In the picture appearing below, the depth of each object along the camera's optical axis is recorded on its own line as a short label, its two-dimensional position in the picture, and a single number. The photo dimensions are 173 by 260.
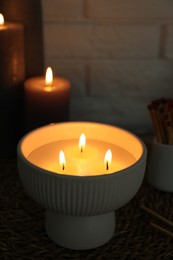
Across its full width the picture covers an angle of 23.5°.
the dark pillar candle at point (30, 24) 0.59
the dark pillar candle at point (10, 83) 0.57
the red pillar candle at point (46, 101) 0.59
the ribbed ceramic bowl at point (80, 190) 0.39
